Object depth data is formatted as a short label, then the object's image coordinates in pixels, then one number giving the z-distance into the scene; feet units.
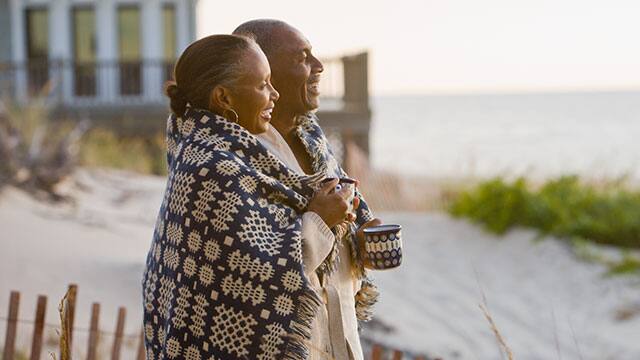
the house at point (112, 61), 65.46
